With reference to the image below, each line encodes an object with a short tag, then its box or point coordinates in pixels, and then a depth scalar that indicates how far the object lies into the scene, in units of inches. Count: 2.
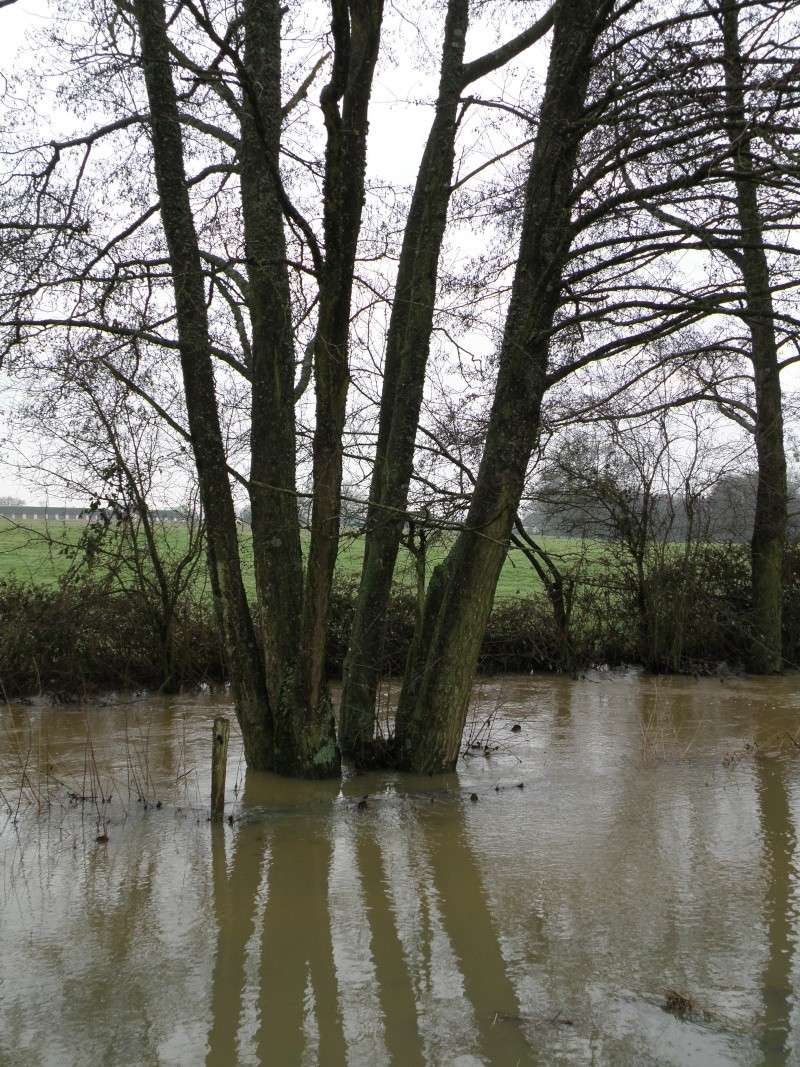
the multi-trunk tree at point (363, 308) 272.5
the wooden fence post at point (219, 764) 249.9
